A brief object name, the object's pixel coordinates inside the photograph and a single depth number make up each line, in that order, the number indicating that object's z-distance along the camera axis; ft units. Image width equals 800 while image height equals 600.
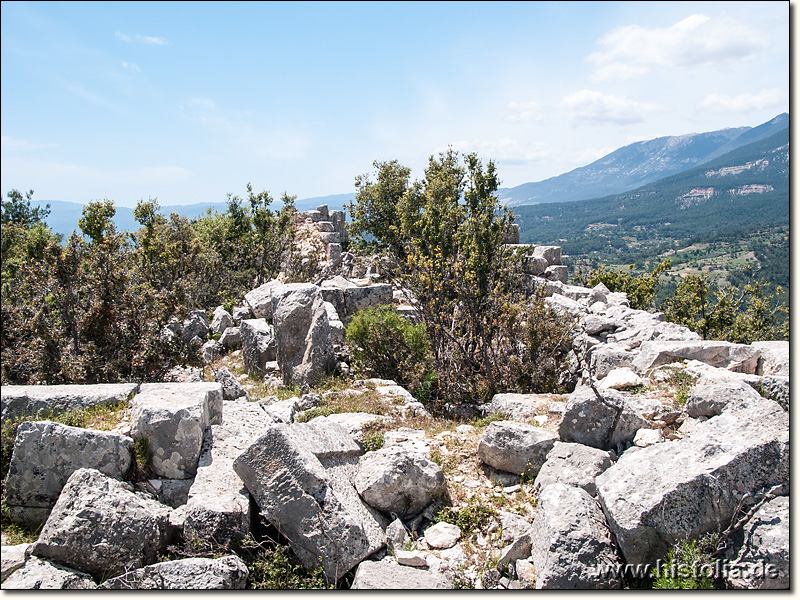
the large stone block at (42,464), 19.01
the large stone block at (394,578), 14.84
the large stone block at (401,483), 19.13
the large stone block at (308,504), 16.58
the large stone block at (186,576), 15.11
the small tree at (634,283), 77.71
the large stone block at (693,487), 14.85
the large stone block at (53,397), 22.76
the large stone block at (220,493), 17.08
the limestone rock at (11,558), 15.72
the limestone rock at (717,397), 20.18
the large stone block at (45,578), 15.12
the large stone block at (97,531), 16.05
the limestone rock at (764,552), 13.29
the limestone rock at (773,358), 27.04
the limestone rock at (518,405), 27.43
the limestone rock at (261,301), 51.55
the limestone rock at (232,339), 51.31
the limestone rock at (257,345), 43.19
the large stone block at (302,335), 38.27
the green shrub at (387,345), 39.99
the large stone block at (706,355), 29.35
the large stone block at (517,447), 21.61
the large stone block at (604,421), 21.47
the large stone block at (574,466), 19.03
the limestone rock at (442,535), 17.89
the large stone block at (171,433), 20.07
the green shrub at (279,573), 16.35
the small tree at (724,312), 65.41
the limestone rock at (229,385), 30.75
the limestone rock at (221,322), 56.49
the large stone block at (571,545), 14.62
